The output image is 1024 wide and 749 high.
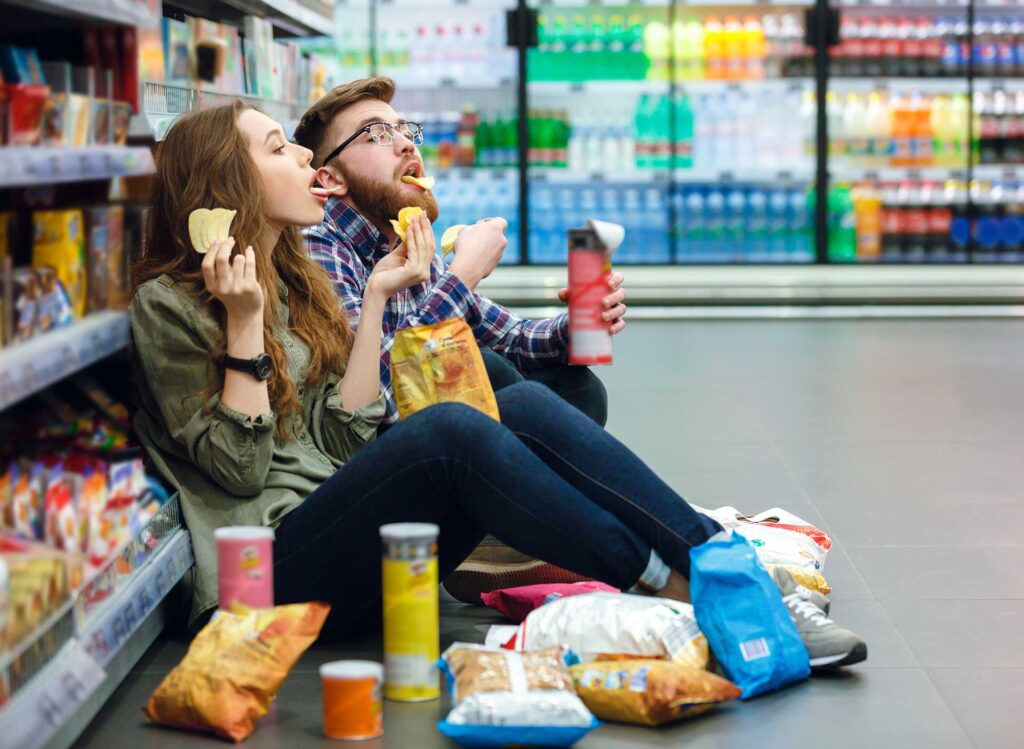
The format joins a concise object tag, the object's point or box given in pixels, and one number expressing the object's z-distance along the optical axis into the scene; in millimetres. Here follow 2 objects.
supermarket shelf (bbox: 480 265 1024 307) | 8008
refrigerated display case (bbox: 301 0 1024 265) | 8469
